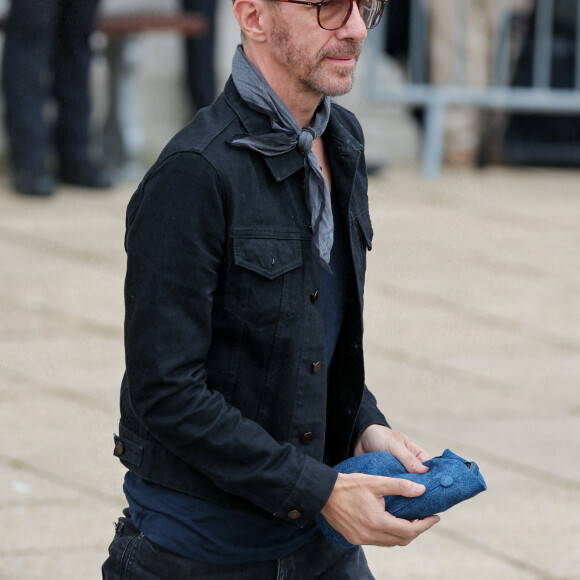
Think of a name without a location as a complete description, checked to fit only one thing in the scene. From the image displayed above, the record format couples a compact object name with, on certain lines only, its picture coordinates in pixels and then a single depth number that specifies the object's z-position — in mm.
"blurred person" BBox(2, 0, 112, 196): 14727
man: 4168
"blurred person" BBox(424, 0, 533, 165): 18328
